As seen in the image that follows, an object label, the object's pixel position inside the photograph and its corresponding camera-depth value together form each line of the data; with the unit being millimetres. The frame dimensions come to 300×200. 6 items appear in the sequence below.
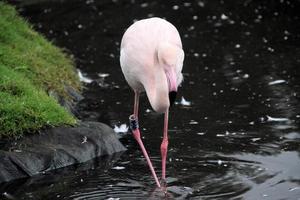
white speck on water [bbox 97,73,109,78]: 20469
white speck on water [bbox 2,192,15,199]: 12273
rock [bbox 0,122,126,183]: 13109
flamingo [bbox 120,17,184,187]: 11820
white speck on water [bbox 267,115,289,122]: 16048
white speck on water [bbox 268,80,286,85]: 18891
